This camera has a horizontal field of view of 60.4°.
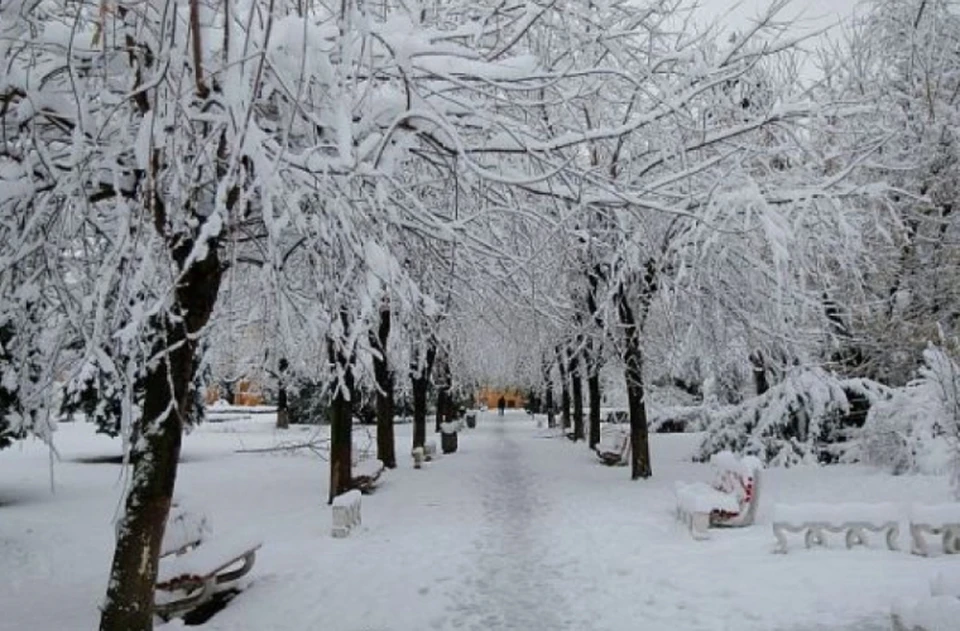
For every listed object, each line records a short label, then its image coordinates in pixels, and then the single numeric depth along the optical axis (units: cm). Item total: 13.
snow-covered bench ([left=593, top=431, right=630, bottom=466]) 2036
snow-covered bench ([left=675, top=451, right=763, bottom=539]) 1040
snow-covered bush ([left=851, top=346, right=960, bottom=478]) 1475
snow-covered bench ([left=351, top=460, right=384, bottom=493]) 1538
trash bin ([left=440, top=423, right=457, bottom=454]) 2732
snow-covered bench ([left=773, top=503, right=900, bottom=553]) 923
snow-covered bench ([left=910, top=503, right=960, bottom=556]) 888
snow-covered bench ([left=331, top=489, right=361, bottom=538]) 1098
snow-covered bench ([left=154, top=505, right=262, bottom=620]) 712
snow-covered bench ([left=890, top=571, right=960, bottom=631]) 530
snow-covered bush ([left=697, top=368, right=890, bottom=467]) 1850
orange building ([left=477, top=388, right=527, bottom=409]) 9516
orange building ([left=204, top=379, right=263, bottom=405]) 5986
